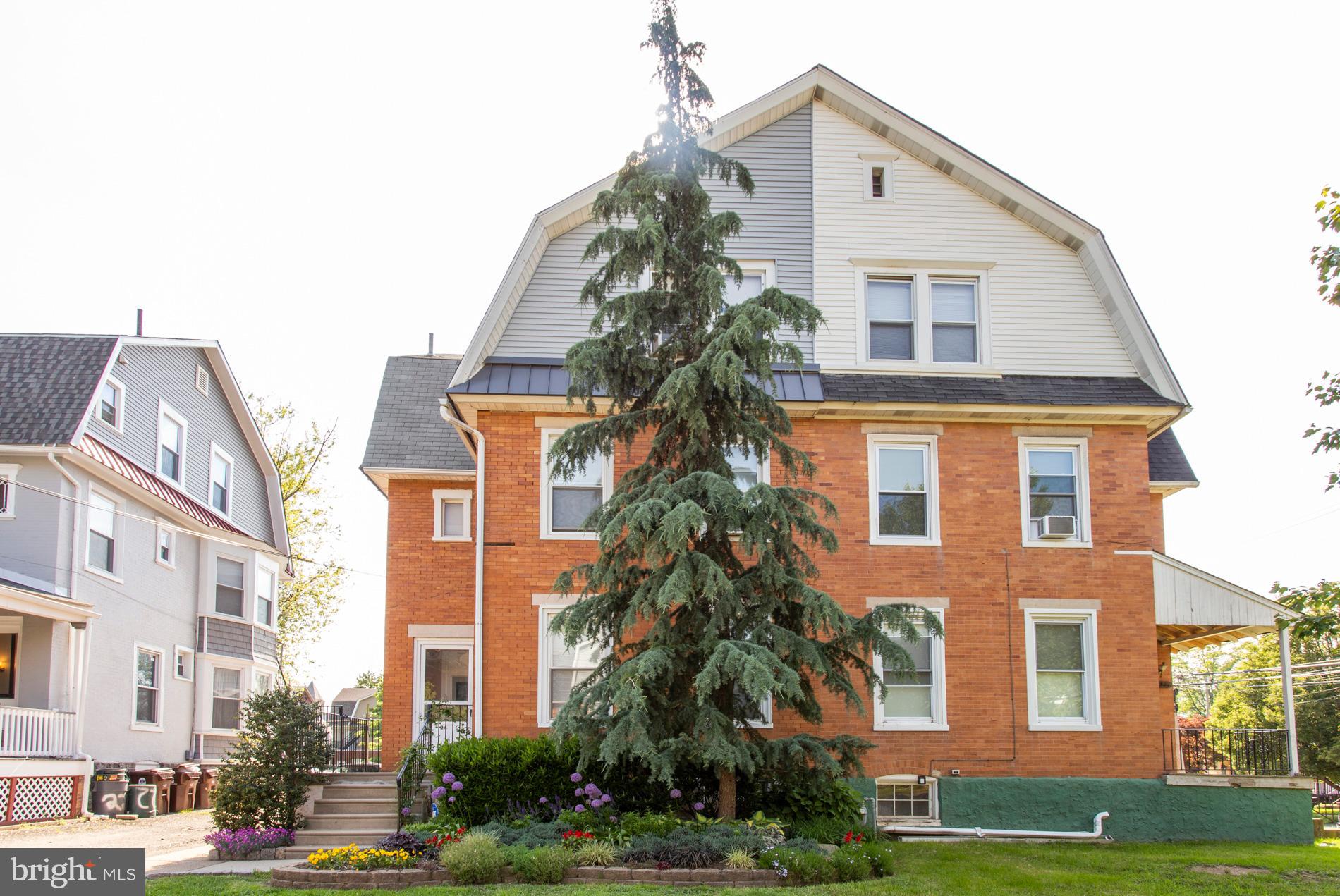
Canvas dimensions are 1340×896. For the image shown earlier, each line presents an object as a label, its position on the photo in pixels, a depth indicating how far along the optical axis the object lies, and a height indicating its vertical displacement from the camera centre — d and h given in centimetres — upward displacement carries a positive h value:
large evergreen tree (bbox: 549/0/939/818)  1231 +112
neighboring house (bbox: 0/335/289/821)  1948 +125
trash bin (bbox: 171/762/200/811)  2164 -283
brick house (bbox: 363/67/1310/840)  1606 +195
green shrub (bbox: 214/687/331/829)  1470 -166
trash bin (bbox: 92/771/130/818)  1909 -261
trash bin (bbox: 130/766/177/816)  2077 -257
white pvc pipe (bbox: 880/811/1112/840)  1560 -255
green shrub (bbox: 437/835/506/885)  1135 -214
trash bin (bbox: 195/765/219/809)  2278 -295
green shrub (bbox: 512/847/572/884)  1127 -215
